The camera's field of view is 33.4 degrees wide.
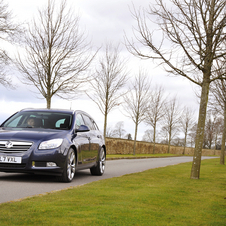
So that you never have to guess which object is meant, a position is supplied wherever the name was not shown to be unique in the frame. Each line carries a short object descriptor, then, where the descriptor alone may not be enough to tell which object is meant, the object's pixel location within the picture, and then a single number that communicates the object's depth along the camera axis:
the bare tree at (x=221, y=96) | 22.28
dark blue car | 8.26
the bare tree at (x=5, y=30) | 18.44
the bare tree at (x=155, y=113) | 42.03
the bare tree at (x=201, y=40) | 10.45
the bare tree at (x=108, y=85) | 26.22
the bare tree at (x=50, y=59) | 17.72
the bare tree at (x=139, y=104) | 34.72
